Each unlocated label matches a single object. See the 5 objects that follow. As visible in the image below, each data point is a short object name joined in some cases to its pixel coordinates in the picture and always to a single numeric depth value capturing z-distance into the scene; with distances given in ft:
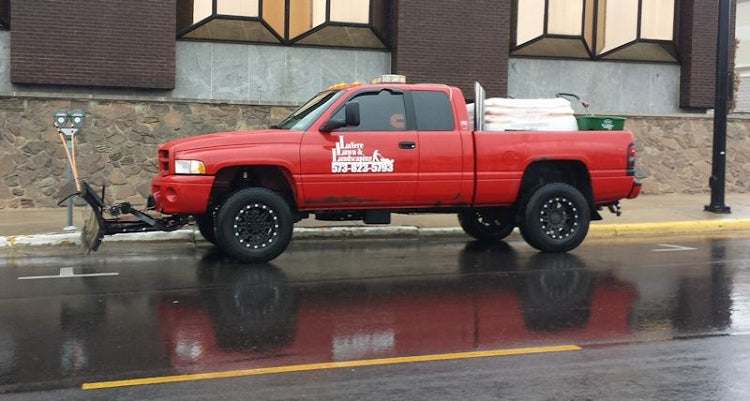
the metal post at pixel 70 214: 35.81
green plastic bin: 33.30
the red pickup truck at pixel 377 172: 29.35
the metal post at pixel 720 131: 46.14
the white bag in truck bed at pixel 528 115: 32.83
